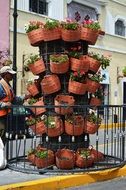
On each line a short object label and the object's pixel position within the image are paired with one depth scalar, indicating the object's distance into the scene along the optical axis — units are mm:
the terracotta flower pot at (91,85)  9055
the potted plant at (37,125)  8945
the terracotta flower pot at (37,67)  9117
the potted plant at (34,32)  9039
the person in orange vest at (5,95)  9250
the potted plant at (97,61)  9062
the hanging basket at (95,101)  9299
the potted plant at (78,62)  8867
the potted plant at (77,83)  8867
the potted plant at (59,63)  8812
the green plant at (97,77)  9133
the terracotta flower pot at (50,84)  8898
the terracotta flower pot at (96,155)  9151
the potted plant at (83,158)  8891
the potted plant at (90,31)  9000
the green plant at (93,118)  9031
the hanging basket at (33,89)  9258
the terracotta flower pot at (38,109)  9023
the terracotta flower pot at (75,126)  8836
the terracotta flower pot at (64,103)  8803
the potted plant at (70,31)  8875
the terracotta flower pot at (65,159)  8773
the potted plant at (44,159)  8859
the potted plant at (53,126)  8852
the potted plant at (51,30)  8914
